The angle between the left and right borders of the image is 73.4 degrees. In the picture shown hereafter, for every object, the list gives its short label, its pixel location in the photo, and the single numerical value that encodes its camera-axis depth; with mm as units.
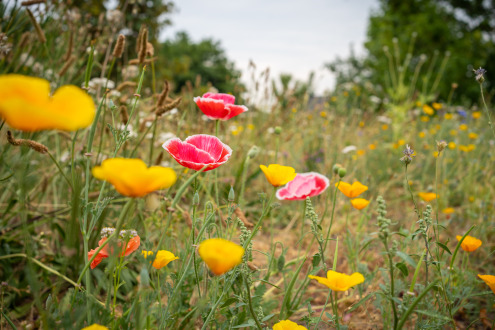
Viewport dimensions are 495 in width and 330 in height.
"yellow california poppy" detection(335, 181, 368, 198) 1153
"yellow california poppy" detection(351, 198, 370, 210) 1241
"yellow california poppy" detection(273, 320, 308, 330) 835
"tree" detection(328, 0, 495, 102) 13062
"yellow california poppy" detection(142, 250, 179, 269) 859
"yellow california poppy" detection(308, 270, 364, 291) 769
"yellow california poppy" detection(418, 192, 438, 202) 1471
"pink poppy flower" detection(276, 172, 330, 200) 983
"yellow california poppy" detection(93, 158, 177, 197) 512
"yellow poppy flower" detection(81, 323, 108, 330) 545
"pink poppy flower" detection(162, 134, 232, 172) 832
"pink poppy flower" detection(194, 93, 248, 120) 1047
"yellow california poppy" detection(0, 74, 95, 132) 443
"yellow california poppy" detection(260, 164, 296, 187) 833
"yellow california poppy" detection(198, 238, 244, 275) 572
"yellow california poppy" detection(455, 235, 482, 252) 1087
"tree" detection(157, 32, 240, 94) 30747
